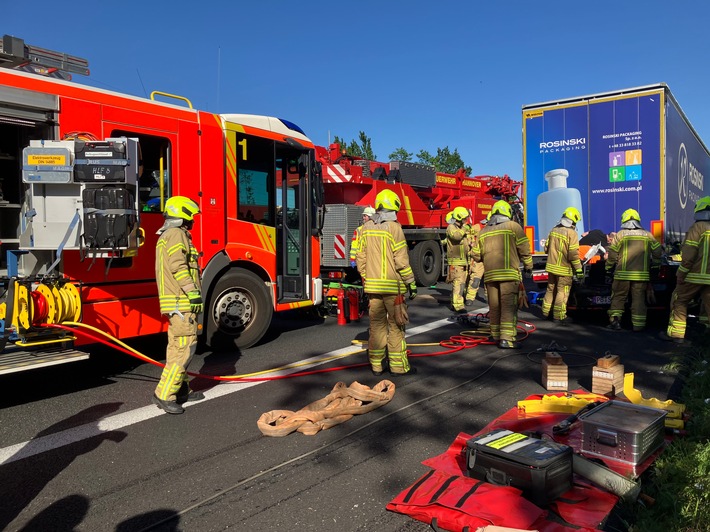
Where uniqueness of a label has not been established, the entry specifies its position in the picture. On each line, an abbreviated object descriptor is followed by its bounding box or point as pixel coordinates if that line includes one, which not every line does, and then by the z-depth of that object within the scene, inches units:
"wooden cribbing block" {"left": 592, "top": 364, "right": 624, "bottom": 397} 187.6
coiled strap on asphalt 161.9
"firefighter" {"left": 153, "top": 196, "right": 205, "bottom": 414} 179.8
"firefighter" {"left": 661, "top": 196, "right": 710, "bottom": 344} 273.1
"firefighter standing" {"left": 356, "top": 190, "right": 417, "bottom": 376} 226.1
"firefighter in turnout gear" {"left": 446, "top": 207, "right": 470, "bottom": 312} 402.3
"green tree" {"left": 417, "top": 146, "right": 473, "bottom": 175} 1590.8
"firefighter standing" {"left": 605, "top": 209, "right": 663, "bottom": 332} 308.3
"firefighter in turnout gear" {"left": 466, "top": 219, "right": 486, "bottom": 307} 432.5
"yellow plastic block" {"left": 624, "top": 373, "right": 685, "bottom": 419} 156.0
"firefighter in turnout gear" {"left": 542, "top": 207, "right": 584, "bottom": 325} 330.0
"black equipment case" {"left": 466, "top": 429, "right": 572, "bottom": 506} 112.7
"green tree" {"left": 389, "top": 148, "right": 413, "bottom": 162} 1598.1
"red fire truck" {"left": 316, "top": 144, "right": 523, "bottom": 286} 454.0
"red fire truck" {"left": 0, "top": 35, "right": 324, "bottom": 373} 185.8
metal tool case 127.4
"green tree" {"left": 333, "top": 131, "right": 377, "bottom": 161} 1441.9
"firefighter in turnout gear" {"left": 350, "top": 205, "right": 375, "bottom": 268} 420.8
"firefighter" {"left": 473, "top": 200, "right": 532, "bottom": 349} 276.7
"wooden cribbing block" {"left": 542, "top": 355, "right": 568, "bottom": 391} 197.8
